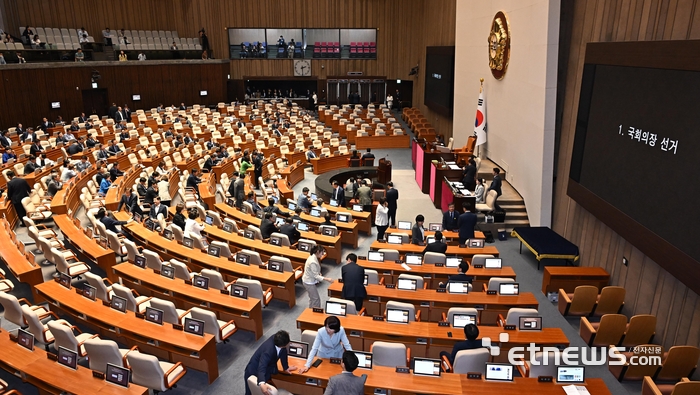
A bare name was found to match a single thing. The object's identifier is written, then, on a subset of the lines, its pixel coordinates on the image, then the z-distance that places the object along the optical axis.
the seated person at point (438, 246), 9.68
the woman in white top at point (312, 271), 7.93
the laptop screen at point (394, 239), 10.89
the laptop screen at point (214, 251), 9.72
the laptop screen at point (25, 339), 6.35
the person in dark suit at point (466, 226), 11.09
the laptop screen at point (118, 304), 7.33
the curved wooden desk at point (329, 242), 10.95
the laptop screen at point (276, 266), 9.09
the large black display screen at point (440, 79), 22.42
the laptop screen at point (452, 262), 9.49
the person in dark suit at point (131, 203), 12.30
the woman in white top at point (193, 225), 10.44
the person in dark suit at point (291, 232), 10.70
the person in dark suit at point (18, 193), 12.18
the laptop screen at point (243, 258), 9.40
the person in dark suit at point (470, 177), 14.23
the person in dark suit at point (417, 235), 10.77
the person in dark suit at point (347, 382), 4.98
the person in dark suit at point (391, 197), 12.94
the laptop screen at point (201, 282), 8.18
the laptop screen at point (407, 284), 8.41
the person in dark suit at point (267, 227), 11.07
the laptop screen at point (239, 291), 7.91
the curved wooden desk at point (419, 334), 6.81
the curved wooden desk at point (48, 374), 5.62
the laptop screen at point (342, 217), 12.45
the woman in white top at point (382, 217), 11.98
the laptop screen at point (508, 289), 8.27
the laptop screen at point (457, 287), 8.26
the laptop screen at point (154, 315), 6.96
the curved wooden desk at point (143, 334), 6.64
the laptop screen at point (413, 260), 9.53
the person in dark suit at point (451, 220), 11.86
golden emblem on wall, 14.91
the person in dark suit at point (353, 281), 7.86
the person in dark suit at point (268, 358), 5.47
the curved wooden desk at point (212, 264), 8.88
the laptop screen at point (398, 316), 7.16
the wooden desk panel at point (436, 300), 8.06
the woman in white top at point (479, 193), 13.70
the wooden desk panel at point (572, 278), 9.50
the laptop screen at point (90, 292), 7.71
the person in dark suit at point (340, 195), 13.91
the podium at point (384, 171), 17.30
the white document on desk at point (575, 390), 5.43
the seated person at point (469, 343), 6.11
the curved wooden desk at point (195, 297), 7.78
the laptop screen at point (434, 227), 11.25
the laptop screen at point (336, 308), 7.41
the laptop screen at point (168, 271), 8.61
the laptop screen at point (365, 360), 5.82
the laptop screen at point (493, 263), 9.41
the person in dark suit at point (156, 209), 11.73
